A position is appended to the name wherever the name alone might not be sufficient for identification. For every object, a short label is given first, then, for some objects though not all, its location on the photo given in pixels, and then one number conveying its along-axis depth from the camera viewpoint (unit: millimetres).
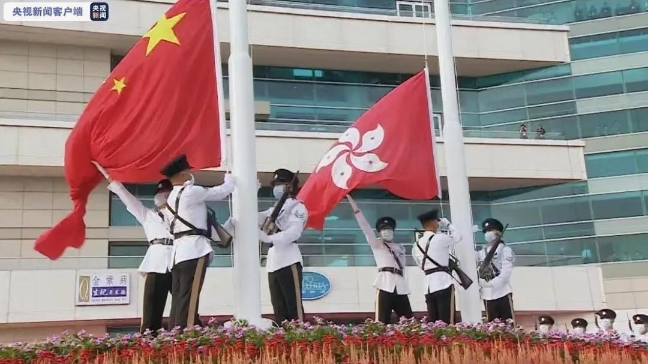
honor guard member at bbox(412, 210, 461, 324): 9250
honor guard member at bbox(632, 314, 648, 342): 10914
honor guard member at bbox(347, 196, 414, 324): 9672
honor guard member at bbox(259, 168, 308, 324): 8367
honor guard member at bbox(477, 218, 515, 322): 10172
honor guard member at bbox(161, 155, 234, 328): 7492
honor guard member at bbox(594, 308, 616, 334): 11141
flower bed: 6227
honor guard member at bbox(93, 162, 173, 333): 8141
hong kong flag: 9328
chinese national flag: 7945
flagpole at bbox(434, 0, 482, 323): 9383
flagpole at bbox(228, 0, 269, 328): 7859
